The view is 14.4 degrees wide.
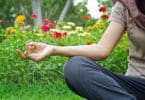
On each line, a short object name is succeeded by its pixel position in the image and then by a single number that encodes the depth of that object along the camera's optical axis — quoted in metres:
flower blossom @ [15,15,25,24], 6.53
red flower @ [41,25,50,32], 6.32
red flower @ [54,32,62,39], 6.03
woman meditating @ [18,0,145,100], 2.86
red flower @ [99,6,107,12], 6.46
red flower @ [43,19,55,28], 6.79
